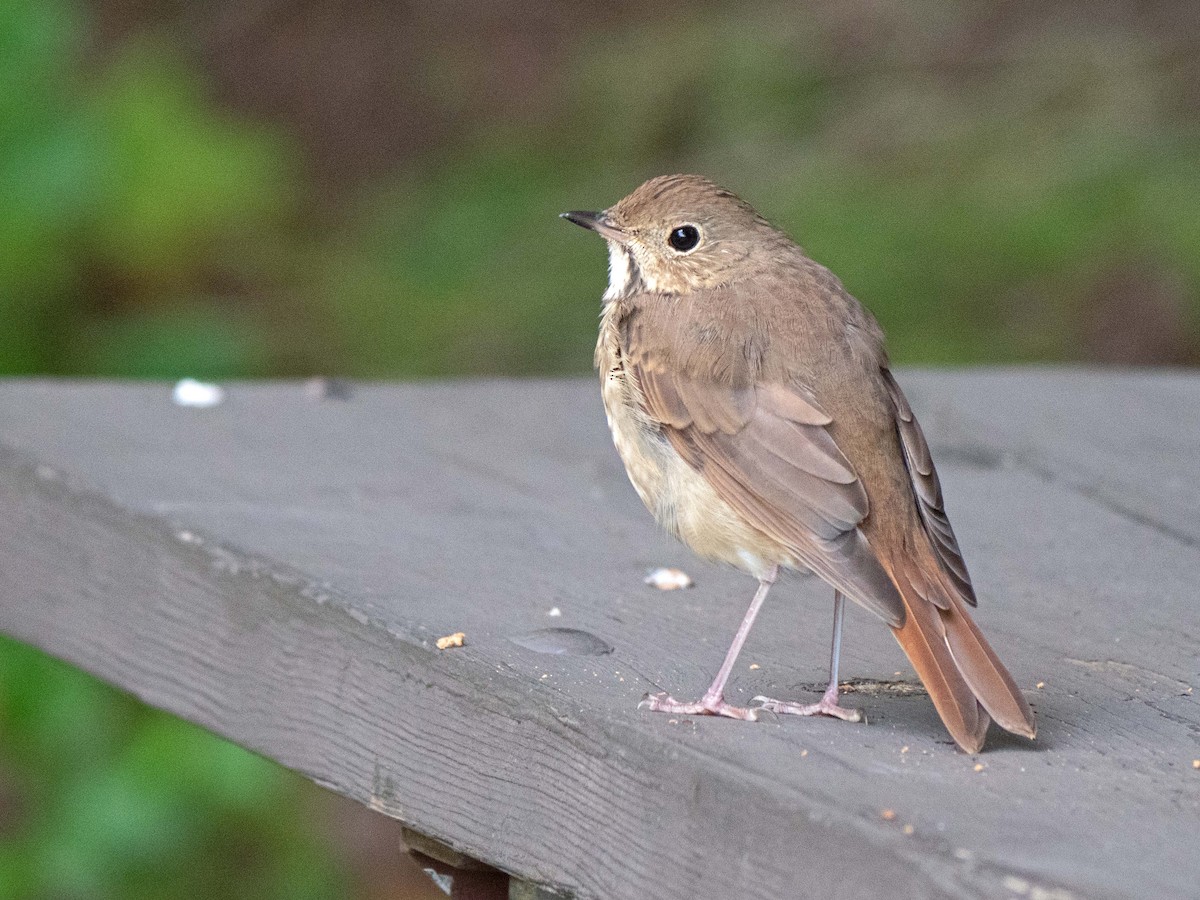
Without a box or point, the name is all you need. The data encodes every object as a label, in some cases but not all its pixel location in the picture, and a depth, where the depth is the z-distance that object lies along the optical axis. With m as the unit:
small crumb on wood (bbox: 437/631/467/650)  4.80
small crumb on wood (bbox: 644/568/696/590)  5.84
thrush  4.53
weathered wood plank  3.74
